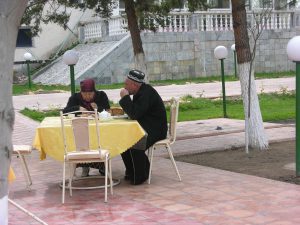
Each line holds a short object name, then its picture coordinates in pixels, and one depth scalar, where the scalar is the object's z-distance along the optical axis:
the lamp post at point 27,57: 35.29
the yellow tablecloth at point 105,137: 8.88
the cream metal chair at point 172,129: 9.35
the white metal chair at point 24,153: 9.02
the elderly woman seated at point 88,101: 9.96
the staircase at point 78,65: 35.84
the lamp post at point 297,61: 8.75
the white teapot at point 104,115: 9.44
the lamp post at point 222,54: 19.75
